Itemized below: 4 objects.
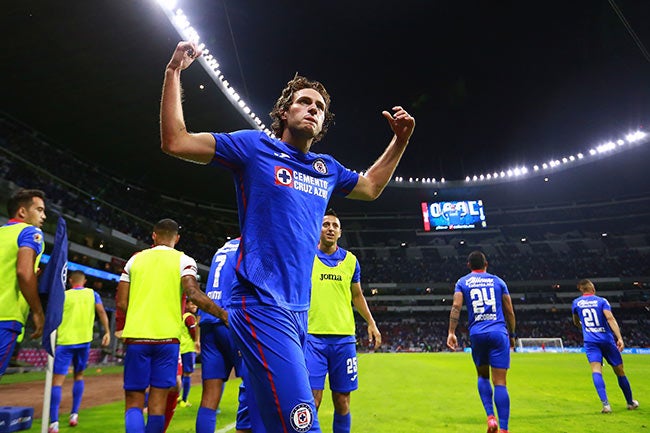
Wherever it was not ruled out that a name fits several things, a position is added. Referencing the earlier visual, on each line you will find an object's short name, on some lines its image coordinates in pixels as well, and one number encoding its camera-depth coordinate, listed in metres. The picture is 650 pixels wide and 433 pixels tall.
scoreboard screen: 47.88
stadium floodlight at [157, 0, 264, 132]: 20.75
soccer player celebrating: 1.86
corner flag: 4.05
